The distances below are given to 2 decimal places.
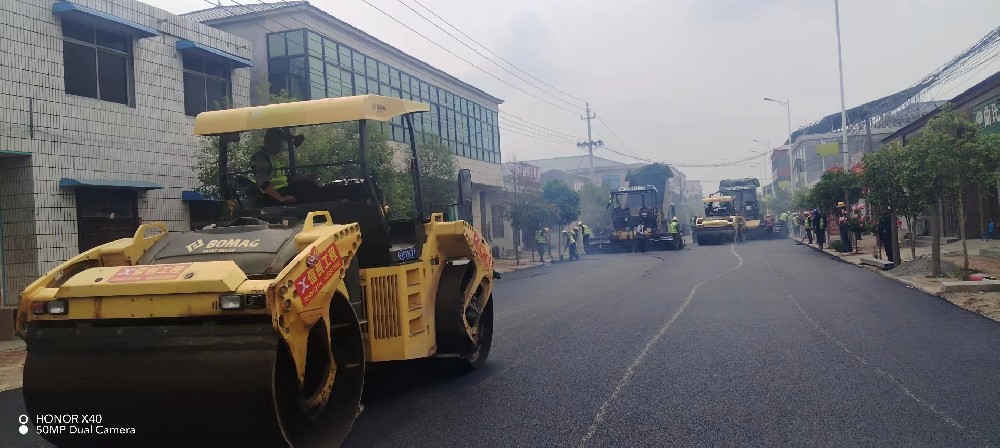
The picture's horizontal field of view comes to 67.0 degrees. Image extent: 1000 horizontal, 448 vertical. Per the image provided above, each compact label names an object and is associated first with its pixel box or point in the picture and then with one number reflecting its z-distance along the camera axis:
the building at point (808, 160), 66.44
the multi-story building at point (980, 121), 20.56
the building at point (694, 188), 147.65
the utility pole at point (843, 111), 33.47
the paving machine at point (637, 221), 33.66
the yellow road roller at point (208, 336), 3.80
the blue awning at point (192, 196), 15.72
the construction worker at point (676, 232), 33.75
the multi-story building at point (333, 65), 20.66
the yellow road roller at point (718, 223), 38.66
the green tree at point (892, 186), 14.86
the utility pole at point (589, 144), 55.41
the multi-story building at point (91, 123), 12.50
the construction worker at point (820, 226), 29.12
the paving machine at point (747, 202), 43.69
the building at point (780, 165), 94.06
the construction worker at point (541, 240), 30.58
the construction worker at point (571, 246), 31.42
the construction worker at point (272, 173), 6.09
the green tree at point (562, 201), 35.34
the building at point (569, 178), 67.66
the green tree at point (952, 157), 13.29
